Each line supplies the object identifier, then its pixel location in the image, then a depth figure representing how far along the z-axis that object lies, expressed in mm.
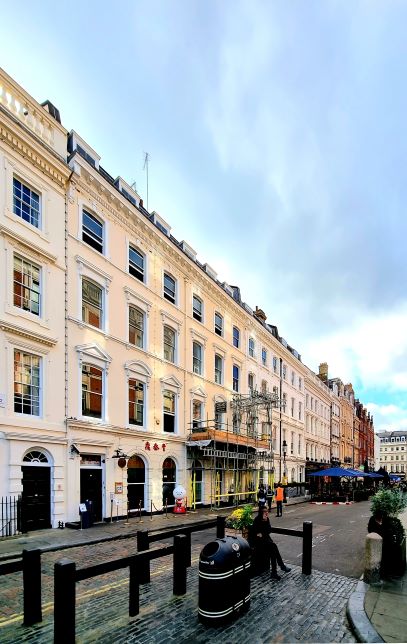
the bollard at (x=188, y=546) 7445
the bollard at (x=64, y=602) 5000
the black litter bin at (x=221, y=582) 6031
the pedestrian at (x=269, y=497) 24047
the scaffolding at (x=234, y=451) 23422
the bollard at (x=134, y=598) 6297
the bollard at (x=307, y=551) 8766
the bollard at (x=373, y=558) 8031
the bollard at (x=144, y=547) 7700
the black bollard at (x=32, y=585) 5930
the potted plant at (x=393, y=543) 8484
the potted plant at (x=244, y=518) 9344
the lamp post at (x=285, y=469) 36006
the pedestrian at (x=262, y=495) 20722
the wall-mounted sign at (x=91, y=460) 16645
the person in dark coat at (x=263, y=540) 8672
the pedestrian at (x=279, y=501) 21097
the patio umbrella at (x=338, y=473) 30786
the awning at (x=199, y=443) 22588
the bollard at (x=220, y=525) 9680
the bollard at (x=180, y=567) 7195
